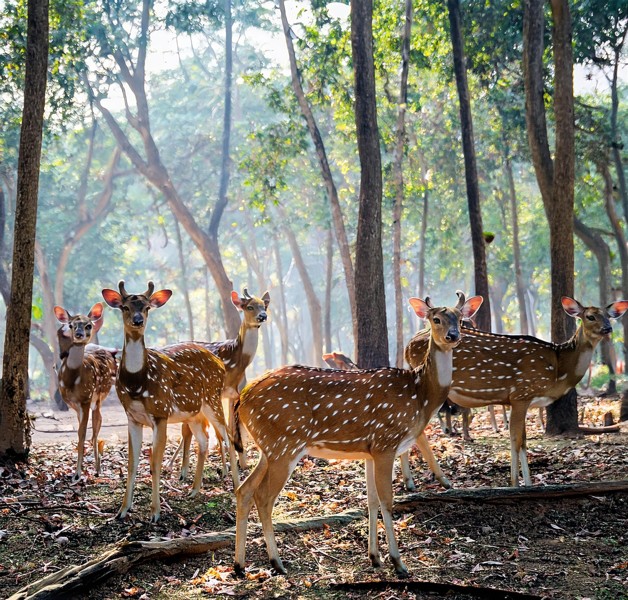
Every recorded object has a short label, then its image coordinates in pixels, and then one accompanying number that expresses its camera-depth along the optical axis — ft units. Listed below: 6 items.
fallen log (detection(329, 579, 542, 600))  18.39
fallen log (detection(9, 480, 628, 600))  18.44
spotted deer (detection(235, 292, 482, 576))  21.18
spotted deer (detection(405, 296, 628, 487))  30.53
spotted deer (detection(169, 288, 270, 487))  36.27
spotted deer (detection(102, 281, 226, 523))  25.89
